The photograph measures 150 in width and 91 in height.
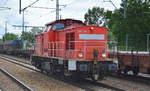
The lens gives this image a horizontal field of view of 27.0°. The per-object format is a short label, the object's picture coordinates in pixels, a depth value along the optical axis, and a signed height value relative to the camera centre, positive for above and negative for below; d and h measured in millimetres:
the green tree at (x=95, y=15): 92288 +8580
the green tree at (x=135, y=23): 34100 +2431
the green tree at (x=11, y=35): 127950 +3664
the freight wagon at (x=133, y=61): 16041 -956
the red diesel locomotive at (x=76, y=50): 14625 -318
